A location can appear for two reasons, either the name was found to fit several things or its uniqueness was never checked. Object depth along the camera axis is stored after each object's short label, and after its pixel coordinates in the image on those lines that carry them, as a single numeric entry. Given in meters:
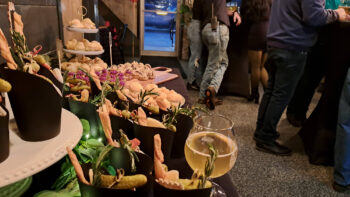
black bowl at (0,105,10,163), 0.48
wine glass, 0.63
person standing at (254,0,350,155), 1.87
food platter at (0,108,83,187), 0.45
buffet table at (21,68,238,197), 0.66
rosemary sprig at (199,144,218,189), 0.50
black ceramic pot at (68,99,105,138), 0.85
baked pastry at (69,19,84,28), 1.64
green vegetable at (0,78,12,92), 0.51
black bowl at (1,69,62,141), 0.55
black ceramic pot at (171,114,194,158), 0.80
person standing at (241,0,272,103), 3.21
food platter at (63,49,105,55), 1.62
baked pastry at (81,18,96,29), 1.70
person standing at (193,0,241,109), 3.11
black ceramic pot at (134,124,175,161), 0.70
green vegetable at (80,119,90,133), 0.84
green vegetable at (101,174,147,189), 0.51
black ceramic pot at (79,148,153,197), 0.49
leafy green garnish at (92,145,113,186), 0.49
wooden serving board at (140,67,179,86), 1.64
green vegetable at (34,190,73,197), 0.58
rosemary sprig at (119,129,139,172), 0.53
